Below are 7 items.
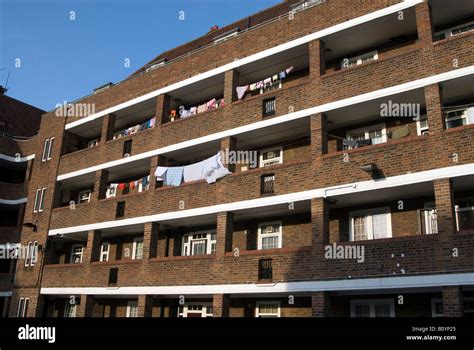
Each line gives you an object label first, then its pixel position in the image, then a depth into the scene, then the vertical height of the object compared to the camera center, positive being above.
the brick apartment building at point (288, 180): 14.57 +5.00
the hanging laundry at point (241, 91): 20.24 +9.34
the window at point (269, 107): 18.83 +8.14
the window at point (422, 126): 16.20 +6.58
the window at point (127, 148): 24.09 +8.18
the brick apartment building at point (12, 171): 28.91 +9.42
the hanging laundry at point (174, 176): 21.00 +6.03
